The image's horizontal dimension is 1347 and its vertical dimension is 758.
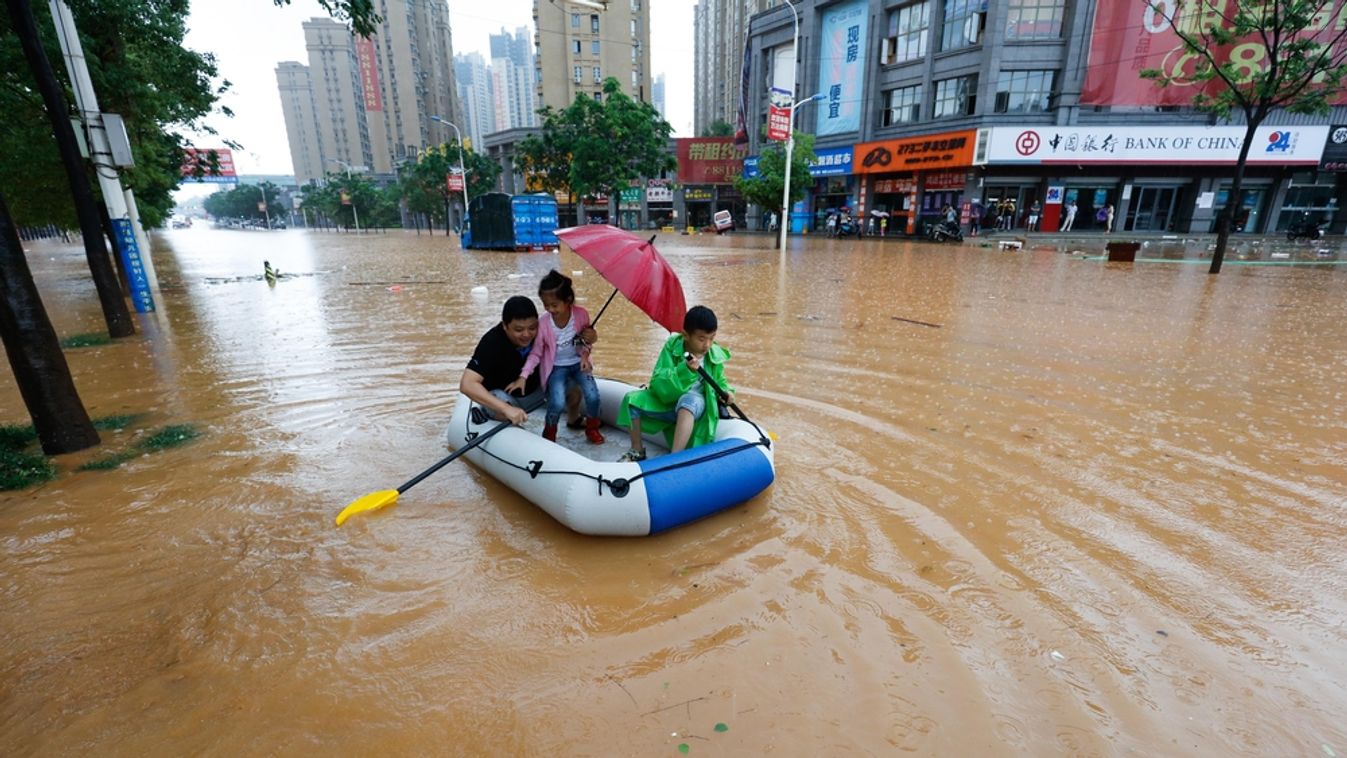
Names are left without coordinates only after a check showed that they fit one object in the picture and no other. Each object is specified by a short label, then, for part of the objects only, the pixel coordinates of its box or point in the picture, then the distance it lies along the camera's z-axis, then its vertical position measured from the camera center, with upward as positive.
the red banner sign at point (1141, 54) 24.72 +5.80
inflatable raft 3.30 -1.52
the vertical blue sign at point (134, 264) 9.54 -0.94
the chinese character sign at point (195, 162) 14.88 +1.00
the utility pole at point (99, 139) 8.09 +0.86
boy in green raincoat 3.79 -1.17
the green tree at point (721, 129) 64.00 +7.56
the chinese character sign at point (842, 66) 32.58 +7.20
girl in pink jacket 4.25 -1.00
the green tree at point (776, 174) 29.28 +1.30
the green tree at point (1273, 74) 12.81 +2.78
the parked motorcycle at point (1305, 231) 25.53 -1.23
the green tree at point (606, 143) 30.73 +3.00
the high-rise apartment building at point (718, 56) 83.00 +22.00
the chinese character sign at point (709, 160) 46.53 +3.11
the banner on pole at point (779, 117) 22.30 +3.03
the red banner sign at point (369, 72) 81.94 +17.28
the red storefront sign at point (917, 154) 27.09 +2.23
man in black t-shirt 3.98 -1.06
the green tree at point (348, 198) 58.16 +0.51
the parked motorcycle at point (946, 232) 26.72 -1.29
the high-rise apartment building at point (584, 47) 56.94 +14.23
